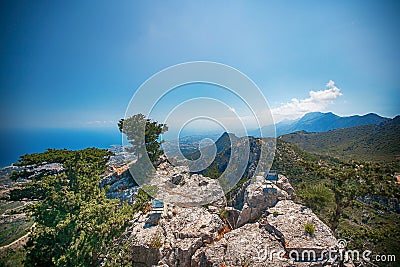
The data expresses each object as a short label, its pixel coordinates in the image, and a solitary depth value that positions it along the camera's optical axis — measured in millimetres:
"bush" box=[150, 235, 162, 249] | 16062
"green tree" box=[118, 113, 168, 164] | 29156
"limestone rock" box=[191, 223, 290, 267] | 13094
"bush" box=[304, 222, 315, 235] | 14047
